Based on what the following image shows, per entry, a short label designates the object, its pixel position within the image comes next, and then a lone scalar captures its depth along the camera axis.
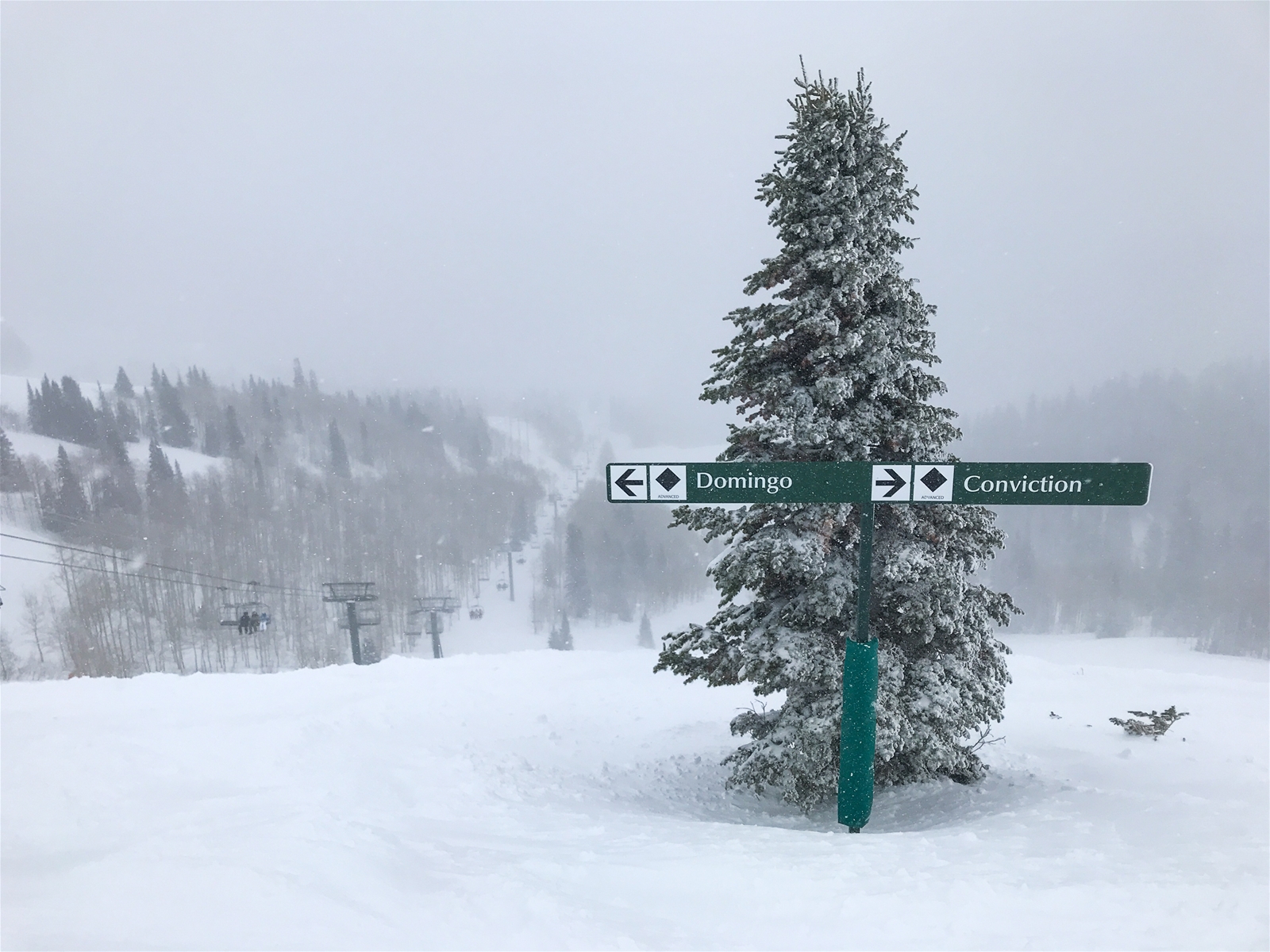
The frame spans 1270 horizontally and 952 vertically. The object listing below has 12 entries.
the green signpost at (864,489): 5.78
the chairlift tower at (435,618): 43.33
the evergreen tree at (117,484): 92.00
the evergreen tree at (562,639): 81.44
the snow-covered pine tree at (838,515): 7.21
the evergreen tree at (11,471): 86.38
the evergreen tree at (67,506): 85.38
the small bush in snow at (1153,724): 9.53
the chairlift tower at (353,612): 33.19
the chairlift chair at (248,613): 33.81
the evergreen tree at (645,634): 89.44
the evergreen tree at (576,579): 99.56
